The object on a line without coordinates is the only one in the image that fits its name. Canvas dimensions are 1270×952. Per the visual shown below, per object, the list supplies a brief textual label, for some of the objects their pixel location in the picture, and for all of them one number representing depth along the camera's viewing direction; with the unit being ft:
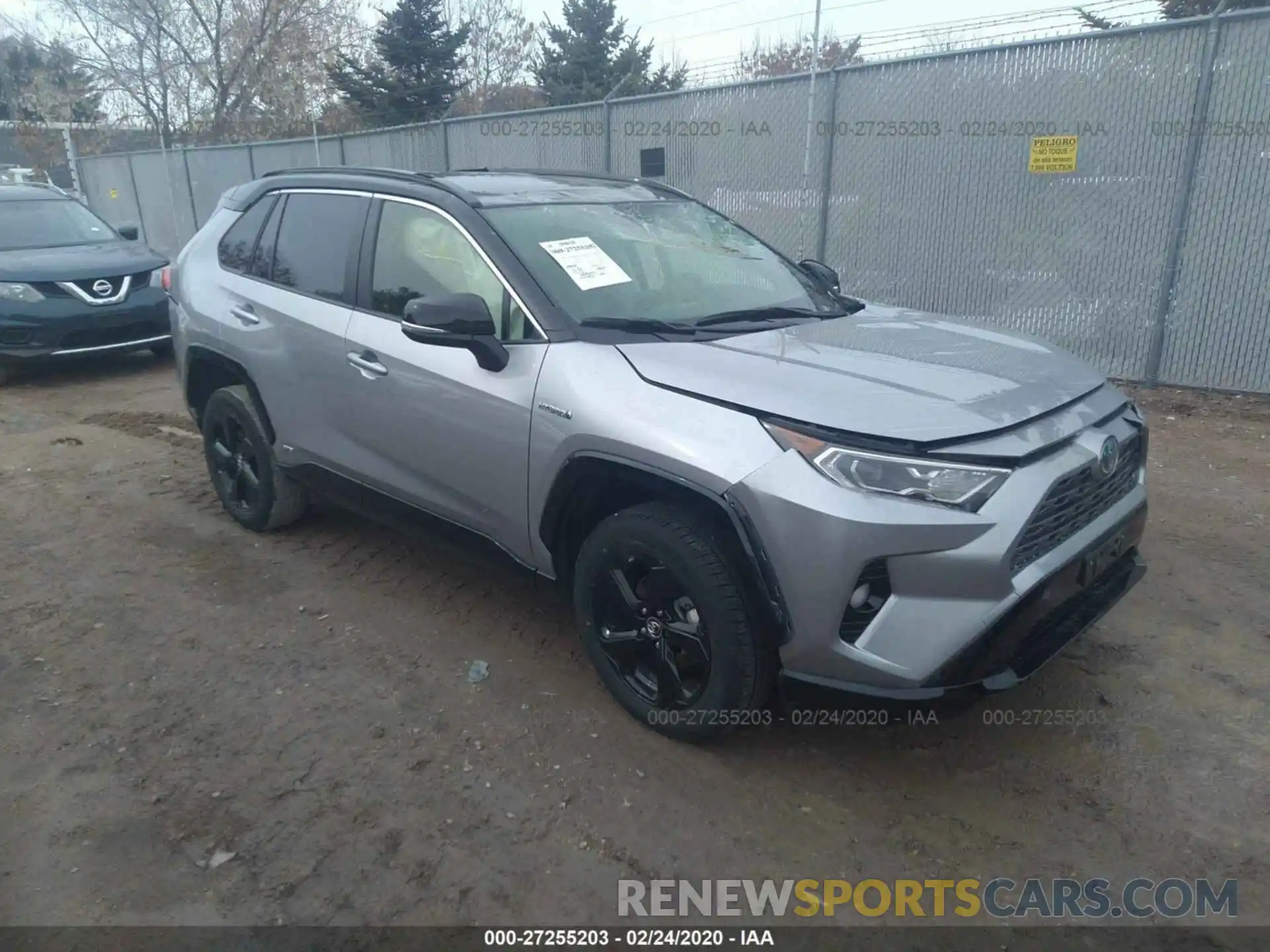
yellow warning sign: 23.98
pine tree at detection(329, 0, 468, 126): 87.76
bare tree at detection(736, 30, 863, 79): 84.84
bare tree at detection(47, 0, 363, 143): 82.89
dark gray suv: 26.17
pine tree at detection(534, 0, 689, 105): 102.73
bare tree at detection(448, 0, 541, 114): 105.19
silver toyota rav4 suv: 8.06
